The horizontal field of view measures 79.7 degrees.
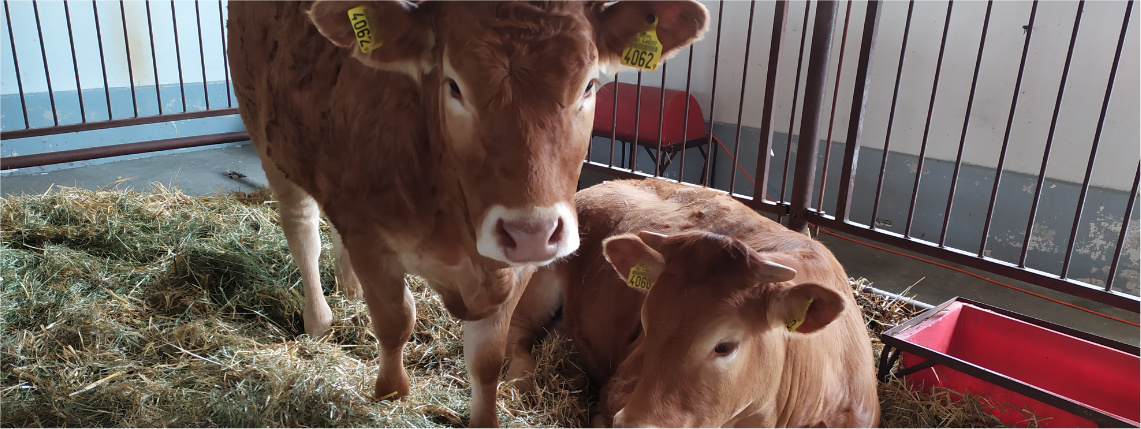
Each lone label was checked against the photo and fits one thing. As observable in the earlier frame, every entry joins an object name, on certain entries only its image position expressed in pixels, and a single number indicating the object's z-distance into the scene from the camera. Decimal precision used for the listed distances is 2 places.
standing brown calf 1.46
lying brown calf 1.78
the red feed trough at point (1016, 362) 2.49
